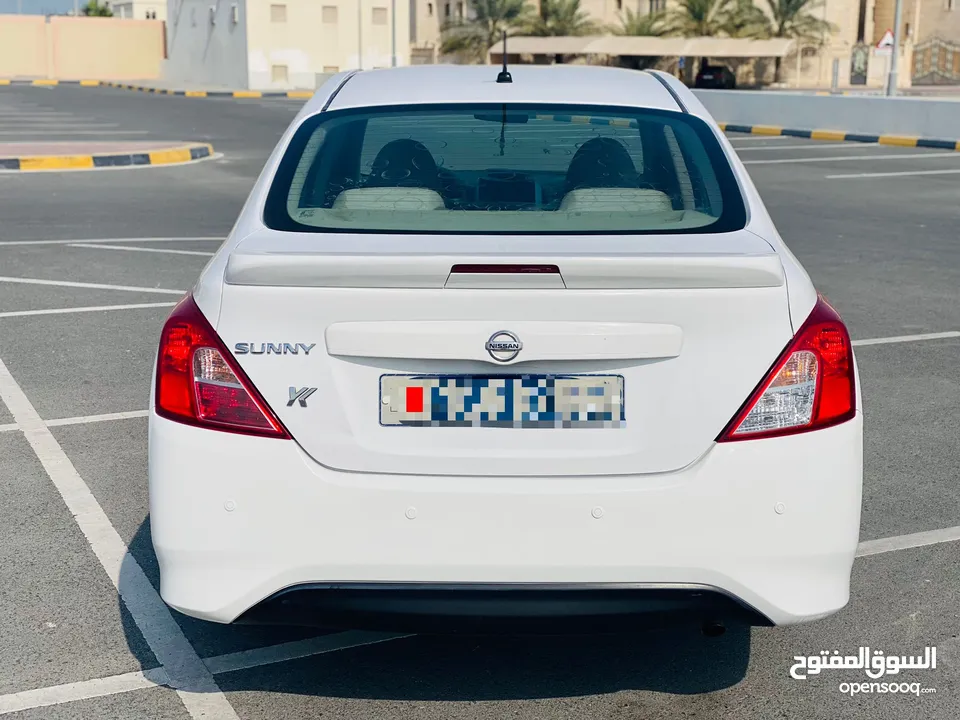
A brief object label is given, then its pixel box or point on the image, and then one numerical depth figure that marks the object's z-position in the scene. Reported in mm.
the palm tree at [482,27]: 68250
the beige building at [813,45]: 65750
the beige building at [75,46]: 77812
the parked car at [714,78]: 56719
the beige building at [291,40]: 59625
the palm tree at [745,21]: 63188
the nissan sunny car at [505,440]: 2701
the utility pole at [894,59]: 28188
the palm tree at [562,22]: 68188
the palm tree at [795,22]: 63500
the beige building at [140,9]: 105250
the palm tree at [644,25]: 64688
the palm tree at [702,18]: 63188
